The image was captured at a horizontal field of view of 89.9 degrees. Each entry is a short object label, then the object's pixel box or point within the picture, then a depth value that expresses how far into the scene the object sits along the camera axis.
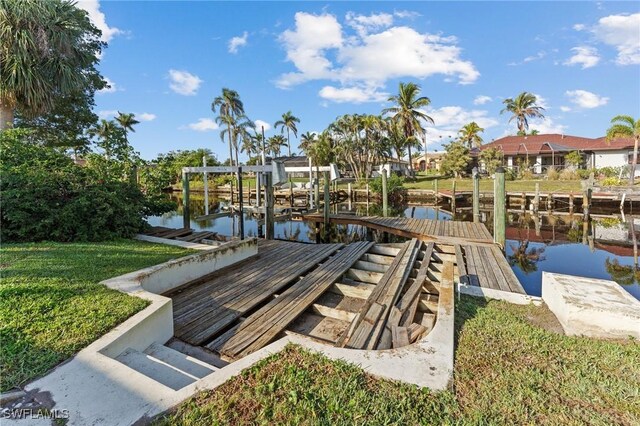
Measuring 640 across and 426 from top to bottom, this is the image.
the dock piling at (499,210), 8.49
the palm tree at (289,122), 50.59
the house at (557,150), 28.02
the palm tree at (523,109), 39.15
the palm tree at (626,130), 20.67
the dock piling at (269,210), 10.28
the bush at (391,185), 24.66
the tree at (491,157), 29.43
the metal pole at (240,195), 9.27
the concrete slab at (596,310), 2.87
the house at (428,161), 56.10
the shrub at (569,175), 26.11
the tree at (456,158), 32.38
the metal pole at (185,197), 11.14
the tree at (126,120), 48.38
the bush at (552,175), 26.76
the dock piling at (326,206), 14.16
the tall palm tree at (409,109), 34.72
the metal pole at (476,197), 12.84
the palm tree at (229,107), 37.56
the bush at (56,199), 6.65
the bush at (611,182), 19.88
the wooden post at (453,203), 21.26
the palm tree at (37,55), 10.31
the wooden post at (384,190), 15.50
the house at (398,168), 42.79
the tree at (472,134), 36.86
